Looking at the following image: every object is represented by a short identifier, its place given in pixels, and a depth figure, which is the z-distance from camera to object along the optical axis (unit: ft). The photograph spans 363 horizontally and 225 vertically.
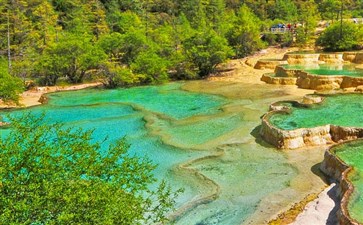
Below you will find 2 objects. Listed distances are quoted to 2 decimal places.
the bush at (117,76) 138.10
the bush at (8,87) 104.99
